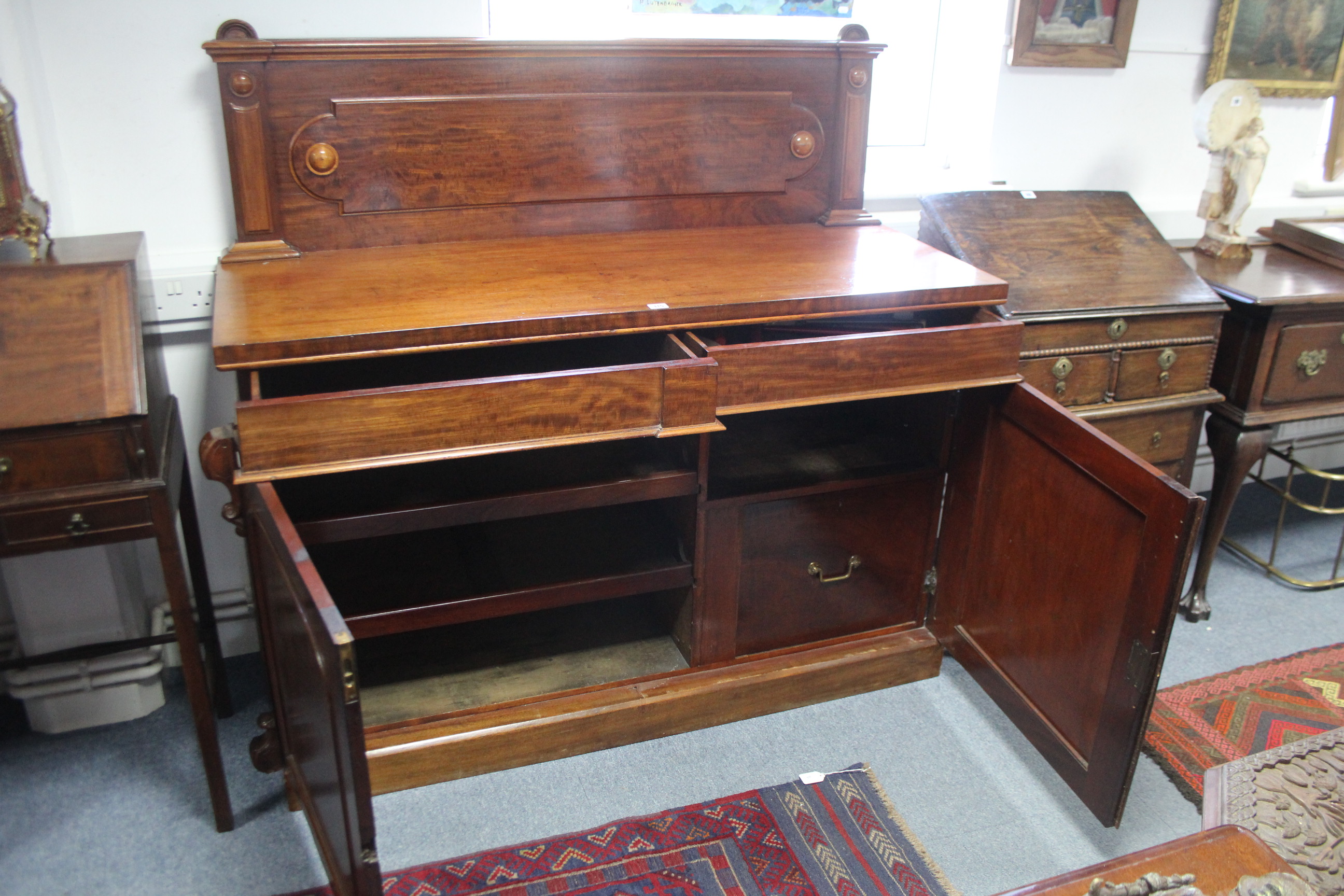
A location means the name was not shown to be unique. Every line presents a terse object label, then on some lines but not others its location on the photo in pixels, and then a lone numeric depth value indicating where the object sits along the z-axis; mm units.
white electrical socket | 2152
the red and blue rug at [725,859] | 1828
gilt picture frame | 2900
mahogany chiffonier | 1676
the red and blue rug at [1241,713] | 2207
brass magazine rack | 2725
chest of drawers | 2312
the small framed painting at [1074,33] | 2691
